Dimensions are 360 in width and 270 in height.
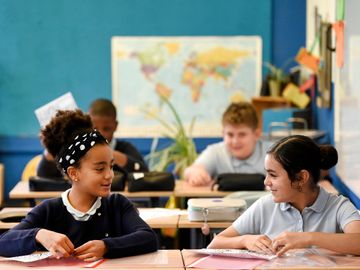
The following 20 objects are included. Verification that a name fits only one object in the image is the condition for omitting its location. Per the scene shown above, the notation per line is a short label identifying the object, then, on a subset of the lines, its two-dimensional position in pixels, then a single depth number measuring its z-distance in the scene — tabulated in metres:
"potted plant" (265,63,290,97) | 6.86
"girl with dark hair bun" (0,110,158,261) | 2.96
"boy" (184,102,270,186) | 5.04
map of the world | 7.18
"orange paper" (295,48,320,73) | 6.11
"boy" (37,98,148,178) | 5.21
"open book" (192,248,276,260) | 2.80
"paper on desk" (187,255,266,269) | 2.71
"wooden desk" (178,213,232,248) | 3.86
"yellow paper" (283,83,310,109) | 6.67
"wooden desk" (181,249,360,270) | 2.71
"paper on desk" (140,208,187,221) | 4.02
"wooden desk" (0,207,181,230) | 3.86
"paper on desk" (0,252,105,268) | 2.77
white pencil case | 3.89
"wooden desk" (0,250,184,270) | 2.74
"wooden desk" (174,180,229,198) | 4.71
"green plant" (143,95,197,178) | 6.20
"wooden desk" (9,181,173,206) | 4.82
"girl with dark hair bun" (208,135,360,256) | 3.04
